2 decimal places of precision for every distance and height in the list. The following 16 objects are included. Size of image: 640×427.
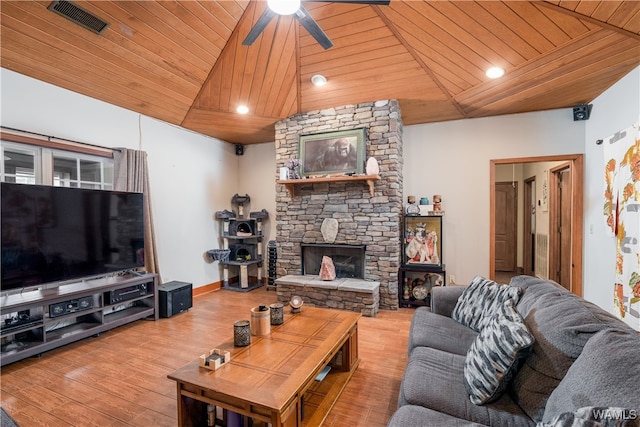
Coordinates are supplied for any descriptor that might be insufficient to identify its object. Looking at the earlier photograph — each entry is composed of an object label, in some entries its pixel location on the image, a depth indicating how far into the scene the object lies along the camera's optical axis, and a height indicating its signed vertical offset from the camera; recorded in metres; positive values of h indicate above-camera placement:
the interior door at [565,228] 4.04 -0.31
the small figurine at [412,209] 4.14 -0.02
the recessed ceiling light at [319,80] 3.38 +1.52
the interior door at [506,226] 6.14 -0.41
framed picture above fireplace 3.95 +0.79
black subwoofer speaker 3.62 -1.09
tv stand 2.51 -0.96
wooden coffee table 1.38 -0.87
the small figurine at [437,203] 4.14 +0.06
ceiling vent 2.18 +1.54
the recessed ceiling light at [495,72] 2.90 +1.35
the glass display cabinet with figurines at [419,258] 4.00 -0.70
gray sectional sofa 0.89 -0.63
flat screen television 2.54 -0.20
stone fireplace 3.88 +0.10
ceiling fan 1.75 +1.28
